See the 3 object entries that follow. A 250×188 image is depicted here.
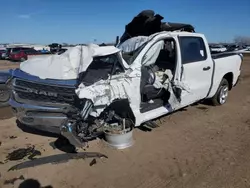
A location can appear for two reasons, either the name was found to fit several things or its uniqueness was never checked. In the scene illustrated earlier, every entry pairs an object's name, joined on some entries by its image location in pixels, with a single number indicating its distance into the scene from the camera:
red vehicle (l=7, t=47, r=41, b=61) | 22.03
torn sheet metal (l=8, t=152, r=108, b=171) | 2.90
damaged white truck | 2.97
